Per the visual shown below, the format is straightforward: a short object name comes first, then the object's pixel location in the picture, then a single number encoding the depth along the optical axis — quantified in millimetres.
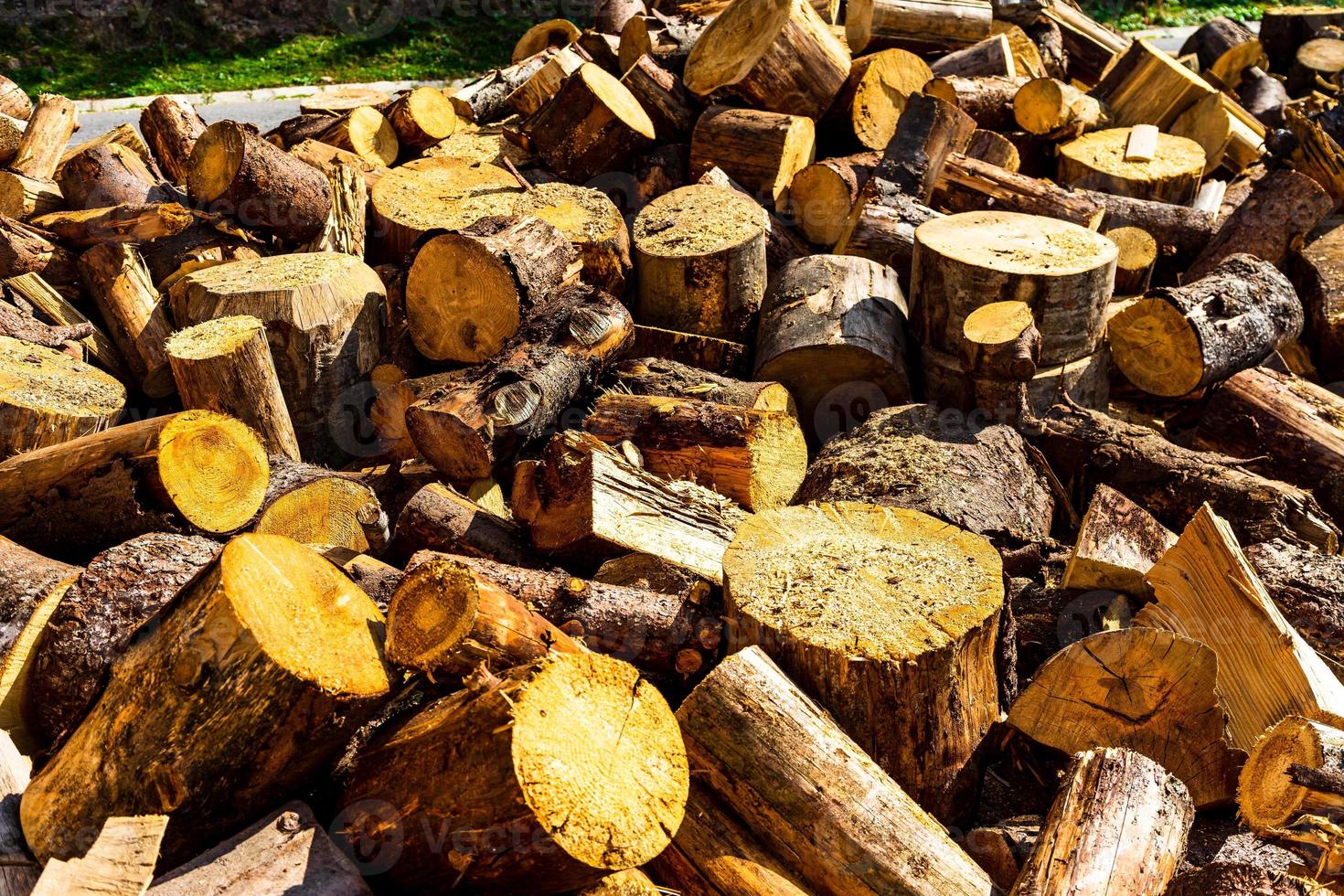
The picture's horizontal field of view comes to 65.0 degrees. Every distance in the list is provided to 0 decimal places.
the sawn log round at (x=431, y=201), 5078
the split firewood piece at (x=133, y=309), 4570
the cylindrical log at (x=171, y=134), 5930
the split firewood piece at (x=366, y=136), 6020
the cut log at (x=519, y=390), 3838
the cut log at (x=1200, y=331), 4484
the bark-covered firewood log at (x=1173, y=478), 3645
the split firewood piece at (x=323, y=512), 3645
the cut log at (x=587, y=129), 5598
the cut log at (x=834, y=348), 4449
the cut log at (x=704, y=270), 4750
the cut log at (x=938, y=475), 3518
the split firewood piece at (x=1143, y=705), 2828
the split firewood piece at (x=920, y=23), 6777
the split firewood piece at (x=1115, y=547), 3393
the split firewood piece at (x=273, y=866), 2297
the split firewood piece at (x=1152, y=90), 7008
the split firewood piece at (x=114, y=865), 2176
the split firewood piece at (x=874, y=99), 6078
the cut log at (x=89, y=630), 2748
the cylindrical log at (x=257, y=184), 4906
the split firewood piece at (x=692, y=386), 4156
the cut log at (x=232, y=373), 3871
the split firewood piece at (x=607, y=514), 3497
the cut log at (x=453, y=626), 2496
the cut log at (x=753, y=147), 5645
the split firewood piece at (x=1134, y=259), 5512
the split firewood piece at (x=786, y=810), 2553
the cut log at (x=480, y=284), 4254
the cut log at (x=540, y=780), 2178
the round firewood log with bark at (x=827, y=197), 5516
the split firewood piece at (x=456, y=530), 3639
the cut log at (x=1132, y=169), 6176
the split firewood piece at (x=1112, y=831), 2434
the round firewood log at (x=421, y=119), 6195
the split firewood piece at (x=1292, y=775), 2535
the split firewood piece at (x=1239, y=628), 2932
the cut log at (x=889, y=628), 2729
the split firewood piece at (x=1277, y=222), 5645
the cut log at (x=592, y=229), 4793
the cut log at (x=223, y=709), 2332
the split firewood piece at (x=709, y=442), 3904
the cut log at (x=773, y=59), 5766
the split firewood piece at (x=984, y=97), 6215
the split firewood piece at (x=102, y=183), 5324
